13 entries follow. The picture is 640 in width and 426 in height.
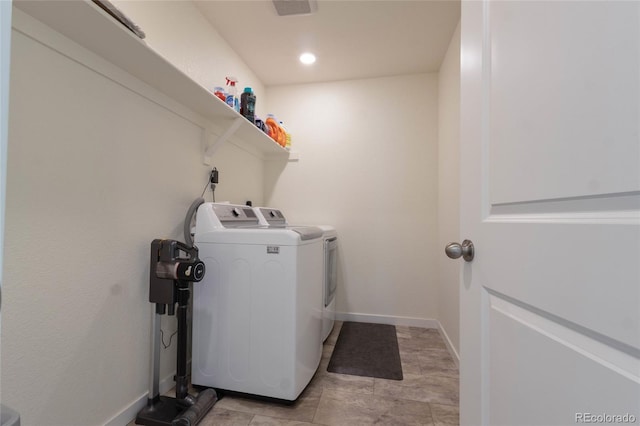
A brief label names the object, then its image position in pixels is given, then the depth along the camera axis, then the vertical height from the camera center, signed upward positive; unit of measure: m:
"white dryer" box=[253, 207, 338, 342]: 2.11 -0.39
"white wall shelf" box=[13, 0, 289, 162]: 0.91 +0.68
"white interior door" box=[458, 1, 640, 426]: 0.37 +0.01
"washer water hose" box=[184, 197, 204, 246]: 1.65 -0.03
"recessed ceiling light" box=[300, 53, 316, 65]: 2.42 +1.44
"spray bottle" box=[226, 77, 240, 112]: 1.81 +0.83
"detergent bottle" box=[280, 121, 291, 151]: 2.76 +0.83
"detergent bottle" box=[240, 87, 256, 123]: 2.00 +0.83
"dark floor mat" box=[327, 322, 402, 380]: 1.84 -1.01
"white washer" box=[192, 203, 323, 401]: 1.46 -0.51
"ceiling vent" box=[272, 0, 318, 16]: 1.79 +1.42
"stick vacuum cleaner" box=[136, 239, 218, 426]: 1.31 -0.49
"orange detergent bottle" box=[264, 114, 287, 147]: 2.52 +0.83
